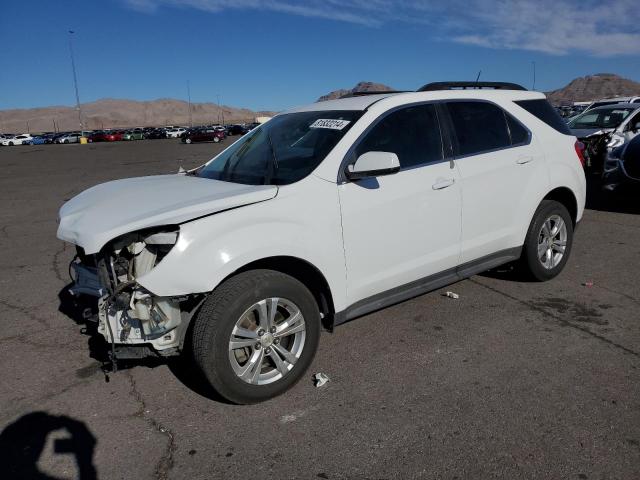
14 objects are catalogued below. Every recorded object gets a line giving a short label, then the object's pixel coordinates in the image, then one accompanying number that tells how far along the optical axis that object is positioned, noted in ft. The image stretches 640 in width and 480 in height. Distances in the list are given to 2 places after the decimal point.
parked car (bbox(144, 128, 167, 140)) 226.17
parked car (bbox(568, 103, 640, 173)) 35.70
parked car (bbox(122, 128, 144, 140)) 217.97
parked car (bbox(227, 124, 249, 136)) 218.79
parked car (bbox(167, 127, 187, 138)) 230.89
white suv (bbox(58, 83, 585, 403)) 9.95
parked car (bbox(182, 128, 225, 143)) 158.40
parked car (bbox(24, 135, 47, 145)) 214.77
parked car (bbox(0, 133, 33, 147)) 208.74
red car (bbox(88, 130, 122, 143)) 218.59
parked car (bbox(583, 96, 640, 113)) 63.38
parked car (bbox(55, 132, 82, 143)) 216.95
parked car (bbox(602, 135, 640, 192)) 27.76
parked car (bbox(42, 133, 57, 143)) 220.66
